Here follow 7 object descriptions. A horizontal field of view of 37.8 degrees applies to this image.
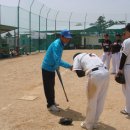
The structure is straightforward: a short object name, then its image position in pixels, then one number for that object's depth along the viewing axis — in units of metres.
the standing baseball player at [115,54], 8.49
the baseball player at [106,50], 8.89
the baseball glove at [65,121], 3.88
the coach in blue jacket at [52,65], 4.26
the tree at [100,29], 32.75
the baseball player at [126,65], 4.08
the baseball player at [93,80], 3.50
